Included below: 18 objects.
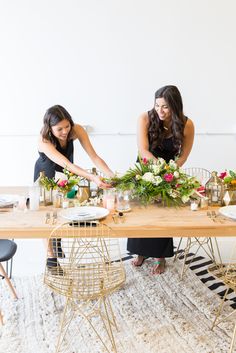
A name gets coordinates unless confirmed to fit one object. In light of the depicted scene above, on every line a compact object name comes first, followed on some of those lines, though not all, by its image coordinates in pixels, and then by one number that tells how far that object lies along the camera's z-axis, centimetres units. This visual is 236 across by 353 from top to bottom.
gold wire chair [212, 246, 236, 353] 215
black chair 250
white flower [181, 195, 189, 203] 247
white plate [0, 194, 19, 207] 251
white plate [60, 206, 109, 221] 220
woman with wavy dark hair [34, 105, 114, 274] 279
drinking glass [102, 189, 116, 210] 247
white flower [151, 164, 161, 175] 248
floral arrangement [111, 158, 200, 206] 247
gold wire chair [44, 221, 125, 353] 205
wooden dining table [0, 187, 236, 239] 212
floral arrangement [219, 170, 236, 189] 261
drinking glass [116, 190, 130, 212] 245
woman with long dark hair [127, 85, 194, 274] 312
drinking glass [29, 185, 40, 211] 244
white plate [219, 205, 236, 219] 225
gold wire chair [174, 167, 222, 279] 288
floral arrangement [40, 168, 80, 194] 256
